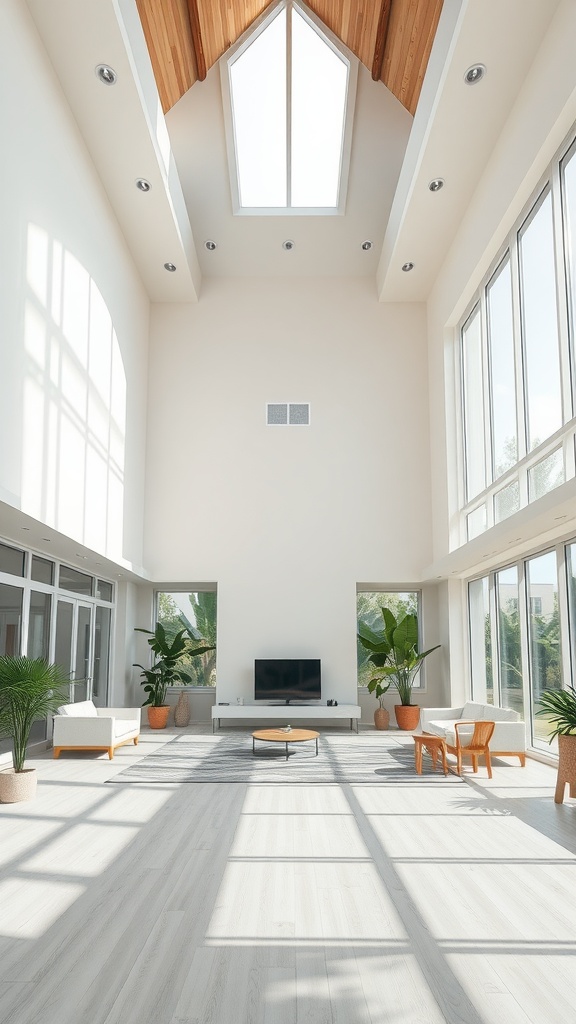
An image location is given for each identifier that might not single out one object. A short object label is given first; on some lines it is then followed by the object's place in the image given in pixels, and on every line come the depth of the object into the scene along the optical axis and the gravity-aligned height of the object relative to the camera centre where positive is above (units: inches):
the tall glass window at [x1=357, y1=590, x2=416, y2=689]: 525.0 +18.5
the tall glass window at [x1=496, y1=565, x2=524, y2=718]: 370.6 -3.8
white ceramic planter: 253.1 -49.7
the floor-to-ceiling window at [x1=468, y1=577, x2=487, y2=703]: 425.1 -4.9
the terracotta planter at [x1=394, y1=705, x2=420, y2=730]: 478.0 -50.7
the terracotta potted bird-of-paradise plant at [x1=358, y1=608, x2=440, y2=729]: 478.6 -15.2
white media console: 465.4 -46.8
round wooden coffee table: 356.8 -47.3
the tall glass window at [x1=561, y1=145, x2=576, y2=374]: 287.3 +151.5
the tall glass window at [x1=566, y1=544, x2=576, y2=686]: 301.3 +17.8
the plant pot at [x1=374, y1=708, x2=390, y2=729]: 484.7 -52.7
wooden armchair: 302.0 -42.4
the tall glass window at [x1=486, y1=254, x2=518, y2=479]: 365.1 +125.1
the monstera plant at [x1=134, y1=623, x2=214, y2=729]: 481.4 -25.2
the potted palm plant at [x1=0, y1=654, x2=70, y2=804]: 250.8 -23.6
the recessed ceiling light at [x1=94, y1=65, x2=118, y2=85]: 323.0 +228.9
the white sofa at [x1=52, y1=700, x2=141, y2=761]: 350.0 -44.7
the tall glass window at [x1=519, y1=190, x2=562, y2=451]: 307.3 +125.0
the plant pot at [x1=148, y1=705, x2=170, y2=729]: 479.2 -52.0
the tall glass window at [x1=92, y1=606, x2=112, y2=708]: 459.6 -14.4
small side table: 305.4 -44.9
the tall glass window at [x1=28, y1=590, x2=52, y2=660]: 358.9 +2.6
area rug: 303.4 -56.3
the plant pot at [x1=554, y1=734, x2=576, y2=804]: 242.1 -39.5
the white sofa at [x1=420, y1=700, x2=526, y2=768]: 319.0 -41.0
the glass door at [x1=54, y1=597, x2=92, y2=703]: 400.8 -6.3
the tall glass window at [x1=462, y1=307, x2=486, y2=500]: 422.3 +124.8
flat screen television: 480.4 -28.9
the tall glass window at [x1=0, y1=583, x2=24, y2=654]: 325.6 +5.2
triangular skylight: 430.9 +298.3
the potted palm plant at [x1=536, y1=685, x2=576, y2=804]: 241.9 -30.1
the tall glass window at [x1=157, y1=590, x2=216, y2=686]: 515.8 +10.7
